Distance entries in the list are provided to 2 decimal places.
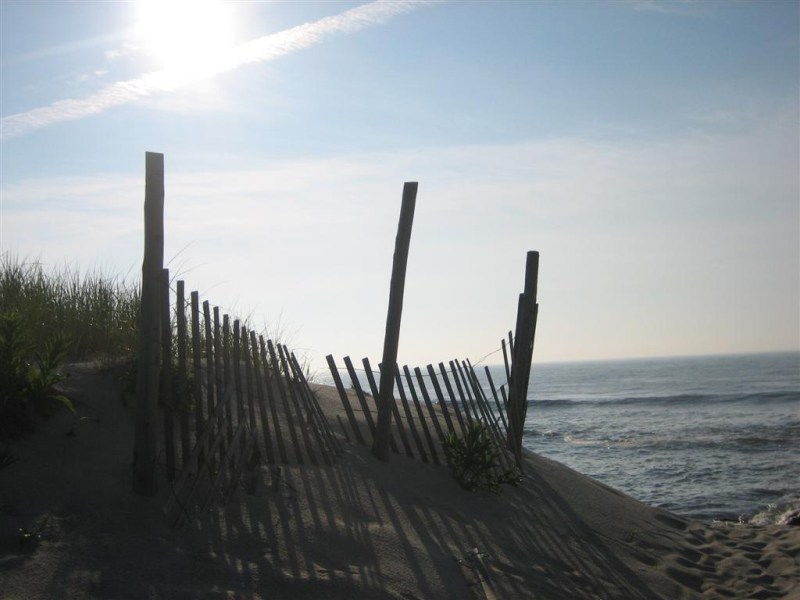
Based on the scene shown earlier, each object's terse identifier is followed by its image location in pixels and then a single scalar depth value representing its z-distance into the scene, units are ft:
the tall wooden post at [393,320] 22.95
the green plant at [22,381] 16.69
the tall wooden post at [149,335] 16.11
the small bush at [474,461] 22.79
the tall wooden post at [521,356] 26.94
